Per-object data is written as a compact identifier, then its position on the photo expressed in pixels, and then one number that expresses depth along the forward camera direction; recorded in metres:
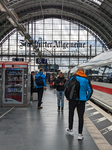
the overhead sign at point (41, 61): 25.97
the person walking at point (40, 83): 8.64
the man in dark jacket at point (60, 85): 7.82
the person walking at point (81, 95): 4.61
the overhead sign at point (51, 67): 30.89
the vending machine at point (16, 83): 9.31
